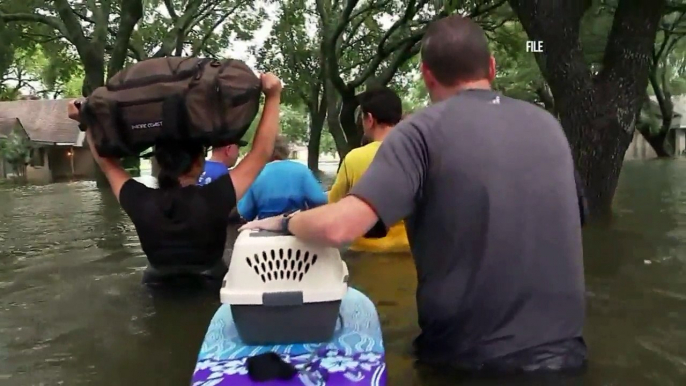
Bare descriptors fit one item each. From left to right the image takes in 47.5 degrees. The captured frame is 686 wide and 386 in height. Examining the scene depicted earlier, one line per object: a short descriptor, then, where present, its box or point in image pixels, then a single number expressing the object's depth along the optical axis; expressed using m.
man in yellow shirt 5.45
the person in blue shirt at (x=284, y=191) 5.22
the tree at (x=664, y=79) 28.38
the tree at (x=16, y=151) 35.31
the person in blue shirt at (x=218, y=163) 5.93
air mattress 2.42
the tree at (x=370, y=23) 19.75
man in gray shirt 2.56
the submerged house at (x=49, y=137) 39.75
